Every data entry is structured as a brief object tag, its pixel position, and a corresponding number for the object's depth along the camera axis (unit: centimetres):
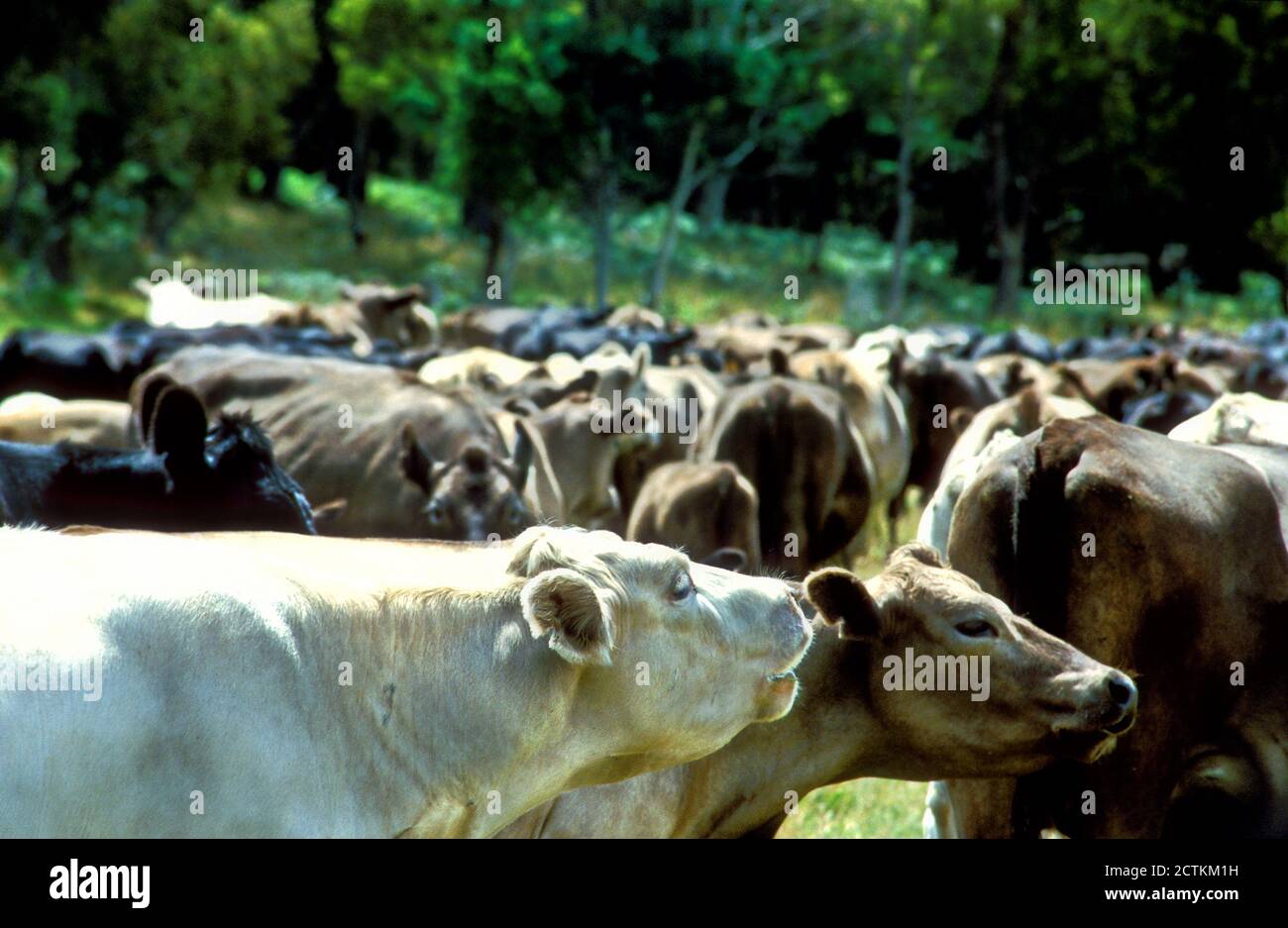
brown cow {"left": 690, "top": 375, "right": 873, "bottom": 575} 1167
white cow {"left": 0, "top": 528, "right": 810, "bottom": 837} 342
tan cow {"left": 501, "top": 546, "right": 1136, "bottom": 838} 477
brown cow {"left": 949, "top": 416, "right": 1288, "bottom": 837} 514
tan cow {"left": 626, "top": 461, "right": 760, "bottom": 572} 980
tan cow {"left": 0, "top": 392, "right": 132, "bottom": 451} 1016
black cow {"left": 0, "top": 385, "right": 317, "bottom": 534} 649
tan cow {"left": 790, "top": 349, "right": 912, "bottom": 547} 1485
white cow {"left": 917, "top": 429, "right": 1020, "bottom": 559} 673
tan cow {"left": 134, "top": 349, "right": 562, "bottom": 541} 873
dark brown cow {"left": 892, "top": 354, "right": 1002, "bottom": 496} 1741
